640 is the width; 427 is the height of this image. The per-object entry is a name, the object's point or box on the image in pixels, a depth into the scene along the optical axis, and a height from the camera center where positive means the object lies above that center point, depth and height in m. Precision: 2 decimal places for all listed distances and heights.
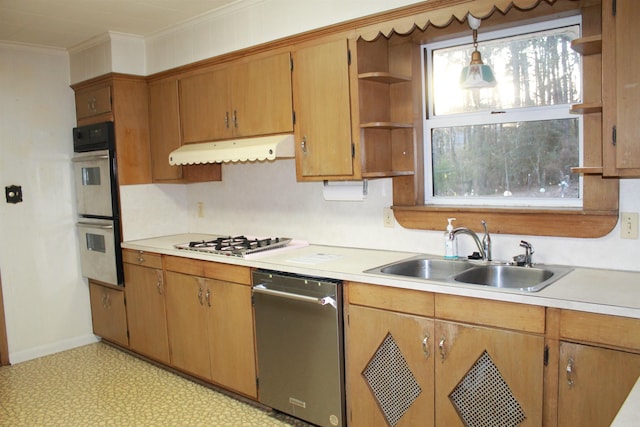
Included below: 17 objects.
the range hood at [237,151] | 3.08 +0.19
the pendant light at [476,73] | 2.50 +0.47
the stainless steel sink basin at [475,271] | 2.46 -0.50
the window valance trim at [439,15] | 2.30 +0.73
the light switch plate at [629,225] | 2.31 -0.26
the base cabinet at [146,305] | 3.77 -0.89
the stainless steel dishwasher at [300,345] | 2.65 -0.89
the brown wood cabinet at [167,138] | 3.93 +0.35
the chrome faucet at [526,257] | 2.54 -0.42
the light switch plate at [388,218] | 3.11 -0.25
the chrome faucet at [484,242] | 2.66 -0.36
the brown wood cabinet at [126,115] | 4.03 +0.55
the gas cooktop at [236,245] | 3.26 -0.42
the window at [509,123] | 2.58 +0.25
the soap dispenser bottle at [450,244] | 2.79 -0.38
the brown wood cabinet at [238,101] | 3.18 +0.53
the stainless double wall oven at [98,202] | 4.04 -0.12
